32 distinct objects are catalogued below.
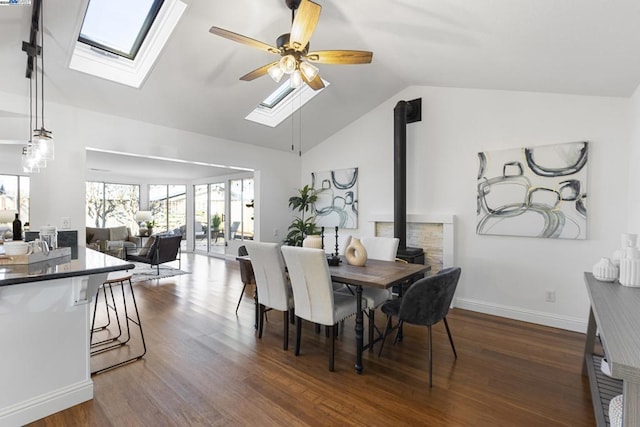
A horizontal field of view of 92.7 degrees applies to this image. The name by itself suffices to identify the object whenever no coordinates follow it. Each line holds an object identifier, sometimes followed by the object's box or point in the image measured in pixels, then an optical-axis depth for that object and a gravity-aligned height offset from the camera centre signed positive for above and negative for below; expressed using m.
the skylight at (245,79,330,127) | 4.74 +1.80
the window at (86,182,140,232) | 8.73 +0.26
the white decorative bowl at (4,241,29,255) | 1.98 -0.24
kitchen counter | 1.80 -0.79
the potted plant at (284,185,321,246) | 5.70 -0.09
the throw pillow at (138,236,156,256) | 6.00 -0.68
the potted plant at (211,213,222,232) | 8.53 -0.23
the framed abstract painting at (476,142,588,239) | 3.31 +0.29
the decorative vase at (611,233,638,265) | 2.18 -0.19
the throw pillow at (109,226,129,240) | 7.94 -0.53
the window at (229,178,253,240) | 7.55 +0.13
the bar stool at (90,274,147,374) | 2.61 -1.26
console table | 1.02 -0.49
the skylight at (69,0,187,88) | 2.89 +1.82
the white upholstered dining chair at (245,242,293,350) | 2.79 -0.60
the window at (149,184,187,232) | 9.69 +0.26
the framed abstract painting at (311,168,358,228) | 5.33 +0.31
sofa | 7.53 -0.65
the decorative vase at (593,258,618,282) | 2.21 -0.39
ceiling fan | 2.25 +1.34
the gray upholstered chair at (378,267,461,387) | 2.34 -0.66
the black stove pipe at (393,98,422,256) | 4.37 +0.62
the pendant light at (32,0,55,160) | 2.42 +0.56
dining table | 2.39 -0.51
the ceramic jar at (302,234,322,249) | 3.09 -0.29
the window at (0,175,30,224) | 7.08 +0.46
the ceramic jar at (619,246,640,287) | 2.04 -0.34
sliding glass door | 7.68 +0.00
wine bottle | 2.89 -0.17
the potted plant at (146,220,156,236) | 8.59 -0.38
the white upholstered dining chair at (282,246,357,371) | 2.43 -0.65
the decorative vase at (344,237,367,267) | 2.96 -0.38
